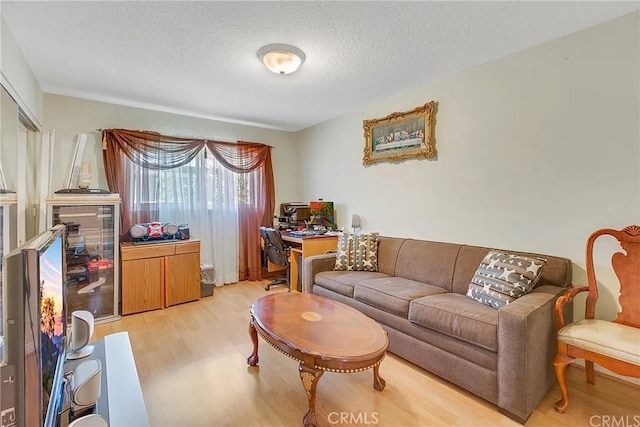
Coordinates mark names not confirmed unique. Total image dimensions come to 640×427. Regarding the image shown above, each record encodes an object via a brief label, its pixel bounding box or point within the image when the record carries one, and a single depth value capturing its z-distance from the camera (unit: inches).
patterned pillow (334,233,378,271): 127.9
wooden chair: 62.7
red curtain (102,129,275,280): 137.3
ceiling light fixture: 89.8
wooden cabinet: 128.4
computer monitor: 169.6
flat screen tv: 24.1
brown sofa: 66.3
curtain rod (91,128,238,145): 157.5
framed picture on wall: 121.0
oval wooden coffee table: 61.1
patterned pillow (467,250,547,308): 80.7
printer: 177.8
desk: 147.0
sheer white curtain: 152.5
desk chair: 154.0
